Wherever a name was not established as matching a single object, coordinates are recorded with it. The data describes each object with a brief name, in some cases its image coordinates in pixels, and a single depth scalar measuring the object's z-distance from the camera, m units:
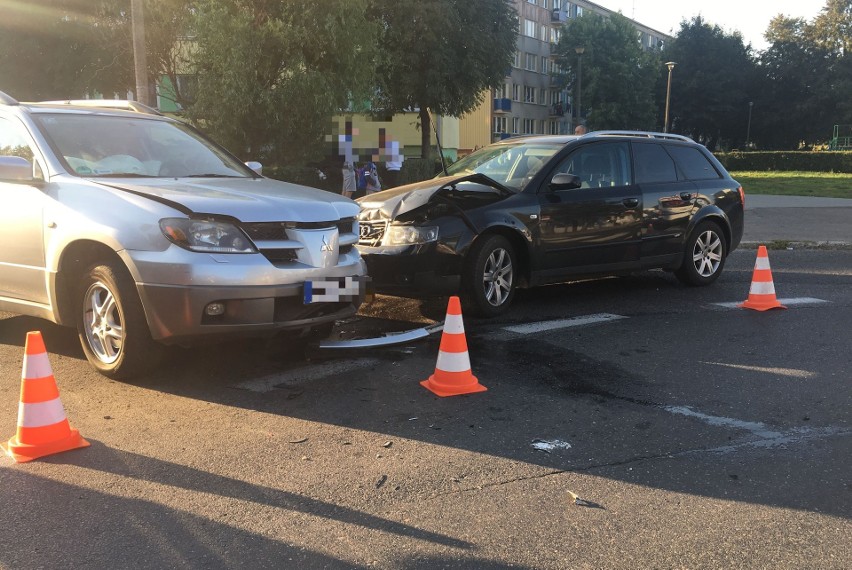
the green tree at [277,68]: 15.98
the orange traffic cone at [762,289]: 7.53
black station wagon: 6.67
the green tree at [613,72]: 68.56
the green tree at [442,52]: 30.34
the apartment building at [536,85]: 74.69
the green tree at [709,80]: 71.56
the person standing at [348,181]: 12.50
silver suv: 4.48
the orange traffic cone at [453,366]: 4.79
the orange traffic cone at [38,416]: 3.70
